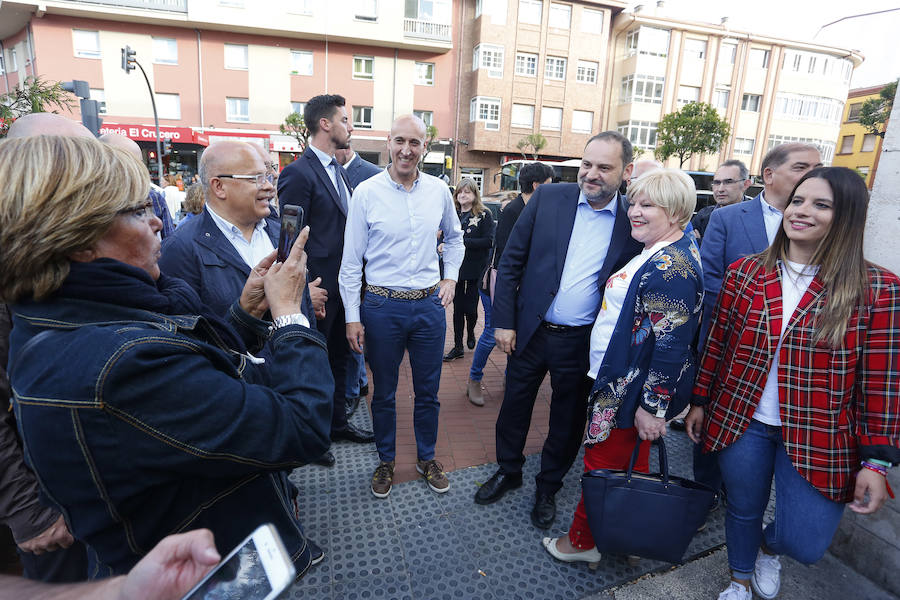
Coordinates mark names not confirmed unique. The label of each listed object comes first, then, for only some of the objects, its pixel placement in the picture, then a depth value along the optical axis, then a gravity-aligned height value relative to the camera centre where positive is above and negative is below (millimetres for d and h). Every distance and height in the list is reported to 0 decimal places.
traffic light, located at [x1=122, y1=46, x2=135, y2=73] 14812 +3323
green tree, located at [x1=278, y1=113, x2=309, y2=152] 22312 +2138
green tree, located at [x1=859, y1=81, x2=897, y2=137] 28644 +5335
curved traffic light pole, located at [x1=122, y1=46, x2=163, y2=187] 14812 +3322
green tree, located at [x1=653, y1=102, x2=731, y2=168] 24094 +3122
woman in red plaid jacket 1865 -741
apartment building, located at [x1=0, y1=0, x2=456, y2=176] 21984 +5383
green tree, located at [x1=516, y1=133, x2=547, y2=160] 25906 +2204
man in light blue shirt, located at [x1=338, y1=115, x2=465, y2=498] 2969 -656
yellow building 39541 +5010
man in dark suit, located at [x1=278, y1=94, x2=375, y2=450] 3389 -215
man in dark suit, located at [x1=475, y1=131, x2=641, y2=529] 2713 -625
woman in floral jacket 2070 -642
